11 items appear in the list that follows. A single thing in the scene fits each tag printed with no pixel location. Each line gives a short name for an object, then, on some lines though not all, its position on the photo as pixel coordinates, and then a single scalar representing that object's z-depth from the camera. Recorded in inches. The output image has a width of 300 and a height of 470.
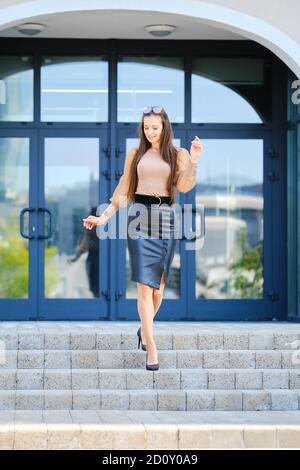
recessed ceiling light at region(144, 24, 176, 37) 745.6
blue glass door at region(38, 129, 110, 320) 774.0
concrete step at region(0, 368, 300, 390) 572.6
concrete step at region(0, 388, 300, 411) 553.8
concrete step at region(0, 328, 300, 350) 608.6
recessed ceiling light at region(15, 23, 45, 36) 740.8
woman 561.5
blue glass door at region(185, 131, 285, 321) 784.6
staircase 532.2
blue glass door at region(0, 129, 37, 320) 773.0
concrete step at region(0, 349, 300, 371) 592.8
